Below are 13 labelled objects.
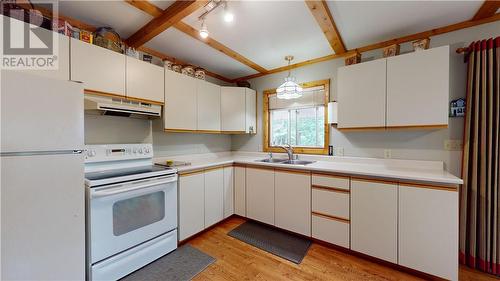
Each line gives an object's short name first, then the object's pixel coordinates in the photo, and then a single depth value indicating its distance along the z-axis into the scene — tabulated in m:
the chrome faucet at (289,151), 2.83
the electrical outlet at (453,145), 1.94
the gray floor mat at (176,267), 1.70
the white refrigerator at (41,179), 1.12
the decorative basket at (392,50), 2.07
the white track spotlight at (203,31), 1.76
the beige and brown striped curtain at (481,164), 1.70
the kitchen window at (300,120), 2.79
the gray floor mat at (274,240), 2.04
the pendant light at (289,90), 2.29
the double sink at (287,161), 2.64
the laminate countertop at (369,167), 1.67
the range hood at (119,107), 1.73
